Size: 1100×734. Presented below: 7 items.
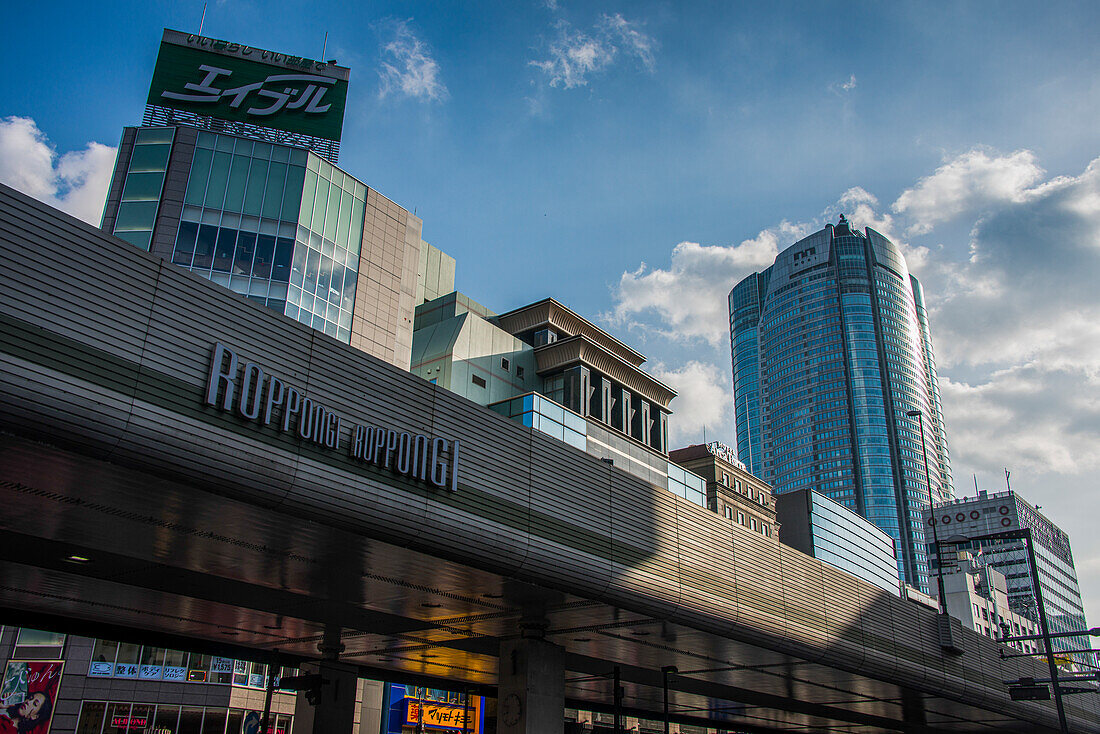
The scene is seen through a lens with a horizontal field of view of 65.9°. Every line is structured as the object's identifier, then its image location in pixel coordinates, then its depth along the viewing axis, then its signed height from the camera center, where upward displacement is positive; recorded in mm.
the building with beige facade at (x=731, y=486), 96519 +25201
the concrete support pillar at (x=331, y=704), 28172 -23
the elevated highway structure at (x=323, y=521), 13641 +3718
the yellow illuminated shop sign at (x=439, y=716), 59062 -600
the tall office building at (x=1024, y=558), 174750 +32951
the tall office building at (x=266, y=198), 42562 +25098
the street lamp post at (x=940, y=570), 41509 +6972
